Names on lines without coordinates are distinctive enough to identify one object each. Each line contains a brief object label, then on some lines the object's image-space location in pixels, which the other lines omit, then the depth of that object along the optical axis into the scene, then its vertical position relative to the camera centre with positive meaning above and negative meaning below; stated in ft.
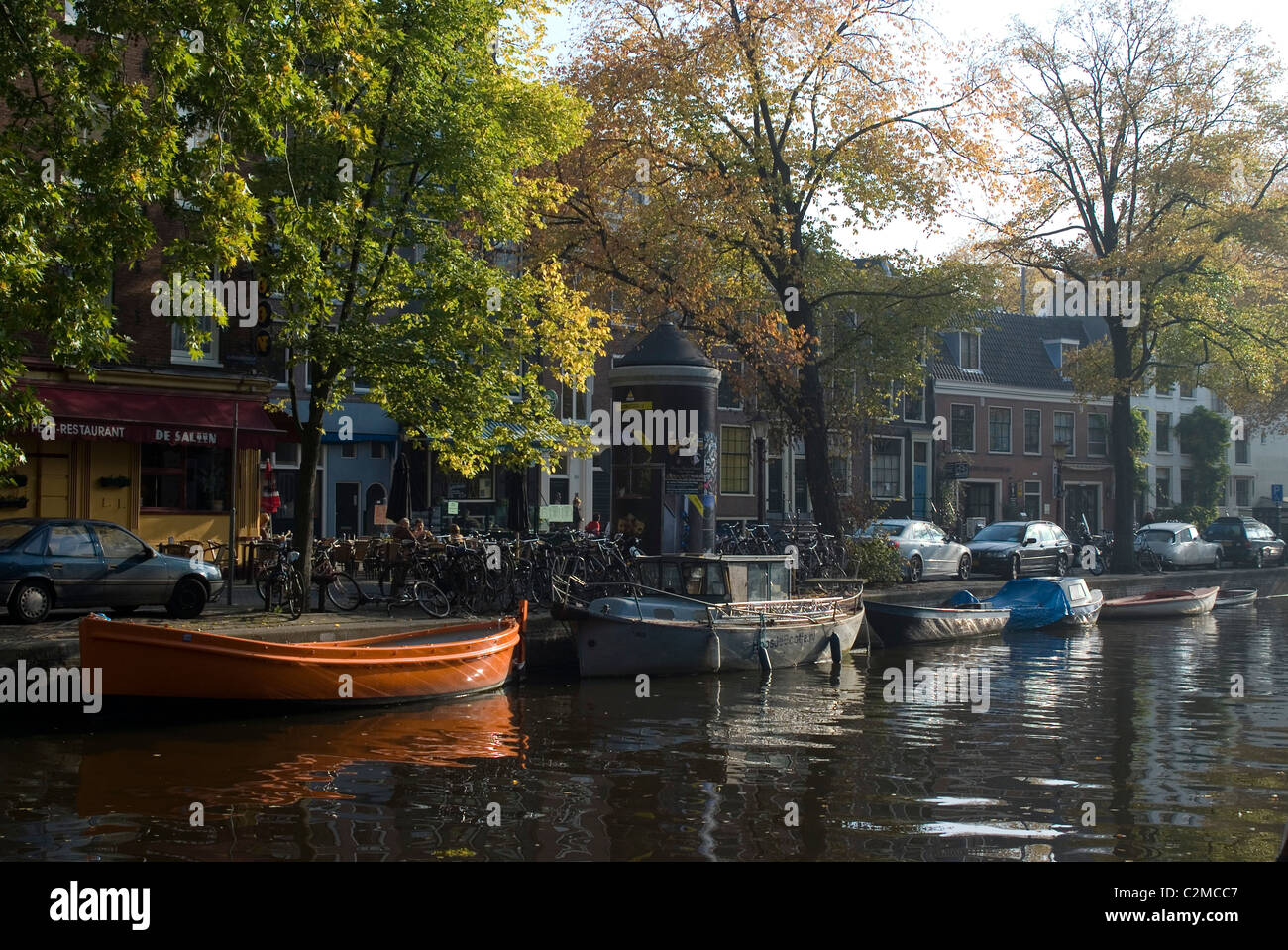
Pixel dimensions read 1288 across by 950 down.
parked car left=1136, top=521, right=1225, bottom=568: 130.41 -3.96
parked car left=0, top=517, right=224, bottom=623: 52.80 -3.16
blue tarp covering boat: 89.10 -6.91
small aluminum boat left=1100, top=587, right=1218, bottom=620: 98.78 -7.92
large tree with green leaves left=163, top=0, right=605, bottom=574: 53.16 +12.87
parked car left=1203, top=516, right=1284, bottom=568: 140.77 -3.69
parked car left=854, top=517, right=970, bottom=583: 103.30 -3.75
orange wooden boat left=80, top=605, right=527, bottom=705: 43.73 -6.21
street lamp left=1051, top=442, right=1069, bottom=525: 140.15 +4.23
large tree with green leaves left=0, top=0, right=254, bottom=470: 42.68 +11.43
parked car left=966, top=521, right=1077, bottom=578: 110.42 -3.92
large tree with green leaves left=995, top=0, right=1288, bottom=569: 110.93 +28.67
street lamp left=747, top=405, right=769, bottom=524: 86.84 +4.85
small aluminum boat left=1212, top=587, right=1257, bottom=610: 112.57 -8.34
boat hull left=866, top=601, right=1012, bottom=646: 76.33 -7.38
